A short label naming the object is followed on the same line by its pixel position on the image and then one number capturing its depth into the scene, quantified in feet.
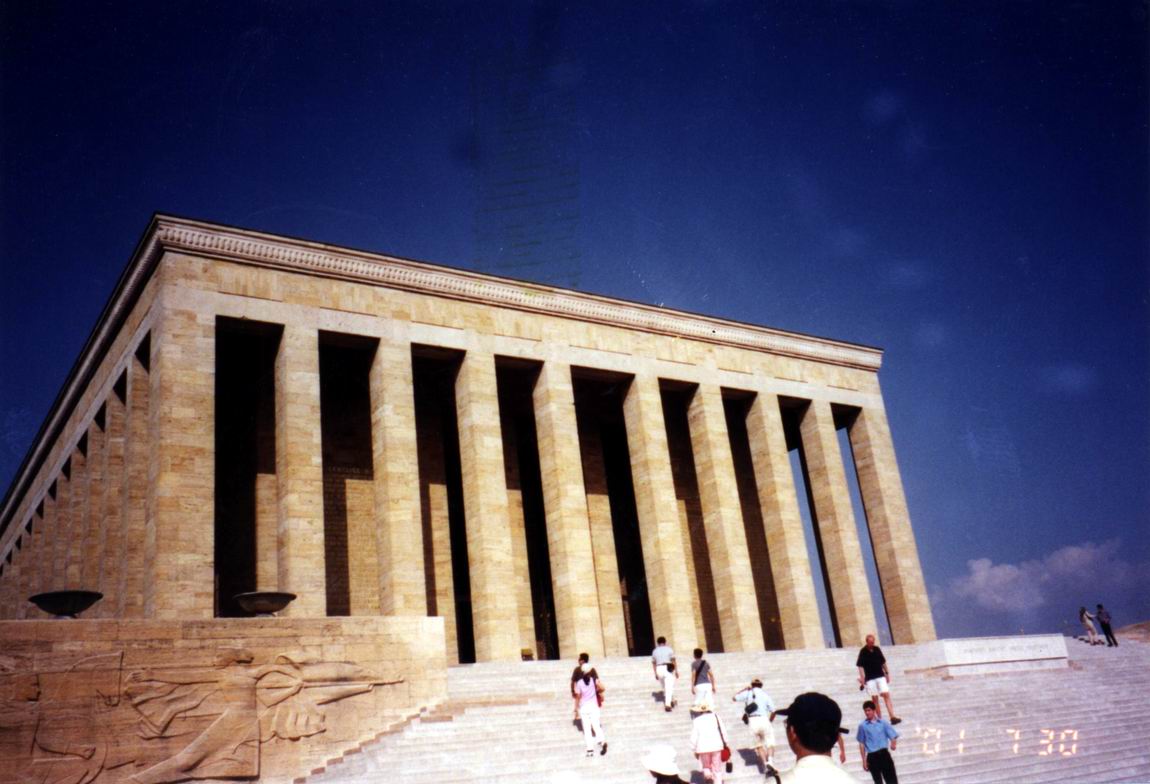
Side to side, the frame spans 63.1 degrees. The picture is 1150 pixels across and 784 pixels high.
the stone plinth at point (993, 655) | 63.57
